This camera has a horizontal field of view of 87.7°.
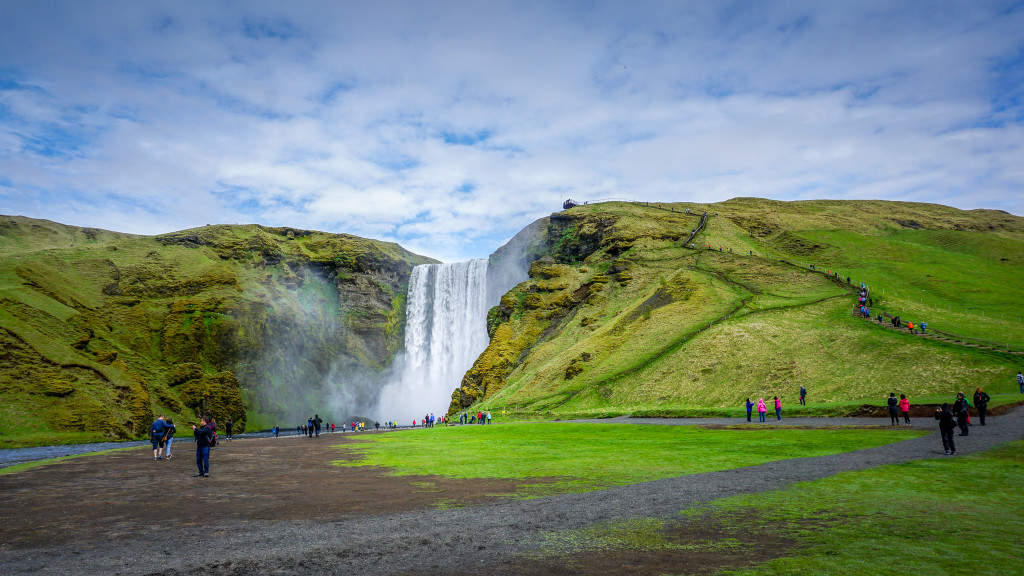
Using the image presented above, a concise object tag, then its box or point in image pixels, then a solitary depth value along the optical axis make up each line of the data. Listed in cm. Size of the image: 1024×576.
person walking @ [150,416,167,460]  2820
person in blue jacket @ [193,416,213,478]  2038
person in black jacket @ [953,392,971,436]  2206
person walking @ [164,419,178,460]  2850
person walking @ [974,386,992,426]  2553
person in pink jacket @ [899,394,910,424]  2921
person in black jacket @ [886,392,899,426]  2863
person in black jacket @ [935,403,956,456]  1733
